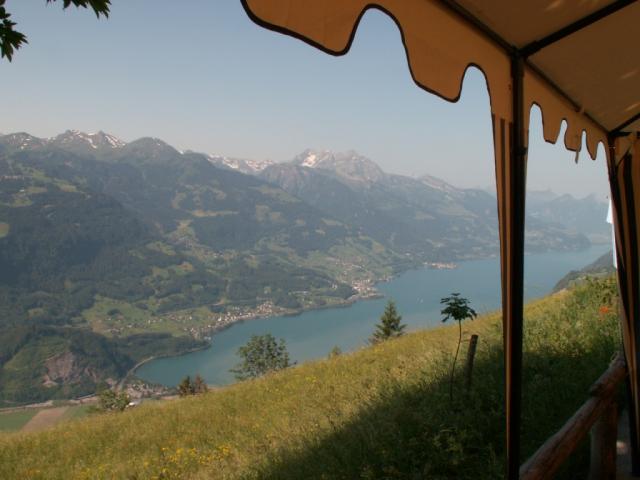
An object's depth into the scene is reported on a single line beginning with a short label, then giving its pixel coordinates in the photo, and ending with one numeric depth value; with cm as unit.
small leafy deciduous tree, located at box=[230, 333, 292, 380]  5588
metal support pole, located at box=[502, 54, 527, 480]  219
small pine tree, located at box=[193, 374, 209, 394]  3612
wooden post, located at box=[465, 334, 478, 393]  537
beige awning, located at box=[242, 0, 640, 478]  126
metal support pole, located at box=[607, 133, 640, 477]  381
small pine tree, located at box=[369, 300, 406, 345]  3731
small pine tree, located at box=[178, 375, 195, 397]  3188
